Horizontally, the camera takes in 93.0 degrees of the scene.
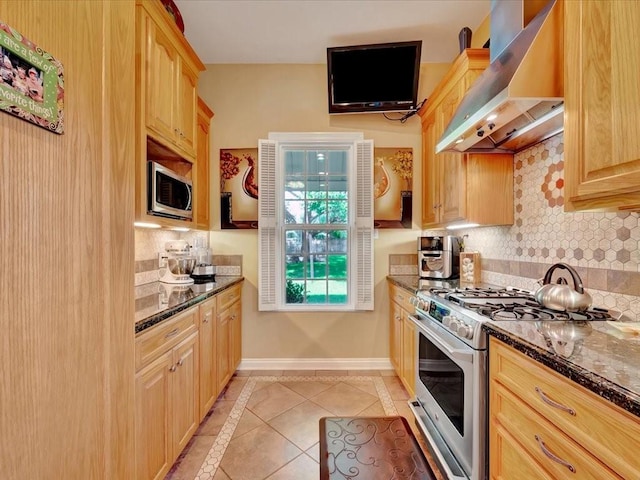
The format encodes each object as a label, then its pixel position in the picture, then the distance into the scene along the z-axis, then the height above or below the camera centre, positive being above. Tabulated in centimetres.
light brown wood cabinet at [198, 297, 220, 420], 206 -82
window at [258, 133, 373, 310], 307 +19
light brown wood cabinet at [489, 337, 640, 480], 73 -54
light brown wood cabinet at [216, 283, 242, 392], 243 -82
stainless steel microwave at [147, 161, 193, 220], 179 +31
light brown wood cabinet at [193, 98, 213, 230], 277 +69
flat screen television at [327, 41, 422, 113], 273 +154
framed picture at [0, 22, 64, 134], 53 +31
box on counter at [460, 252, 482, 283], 249 -23
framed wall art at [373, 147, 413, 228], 312 +55
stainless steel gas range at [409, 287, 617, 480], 132 -63
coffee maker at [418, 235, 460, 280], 267 -15
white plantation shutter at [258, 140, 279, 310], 305 +15
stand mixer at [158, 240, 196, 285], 237 -18
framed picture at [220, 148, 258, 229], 311 +57
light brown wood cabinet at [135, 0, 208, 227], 166 +91
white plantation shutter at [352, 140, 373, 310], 307 +14
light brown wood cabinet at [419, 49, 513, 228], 213 +47
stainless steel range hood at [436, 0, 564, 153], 139 +72
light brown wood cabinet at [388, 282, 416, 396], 236 -84
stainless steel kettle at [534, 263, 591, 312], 135 -26
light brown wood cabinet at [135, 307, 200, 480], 135 -79
